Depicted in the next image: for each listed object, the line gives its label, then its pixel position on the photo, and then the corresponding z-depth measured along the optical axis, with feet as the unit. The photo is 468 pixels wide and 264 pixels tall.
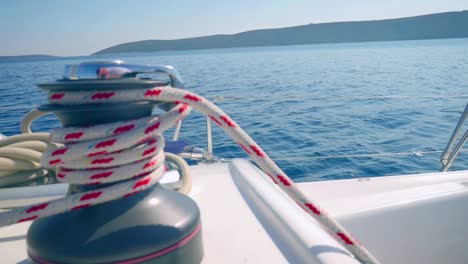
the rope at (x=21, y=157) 2.19
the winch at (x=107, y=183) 1.26
